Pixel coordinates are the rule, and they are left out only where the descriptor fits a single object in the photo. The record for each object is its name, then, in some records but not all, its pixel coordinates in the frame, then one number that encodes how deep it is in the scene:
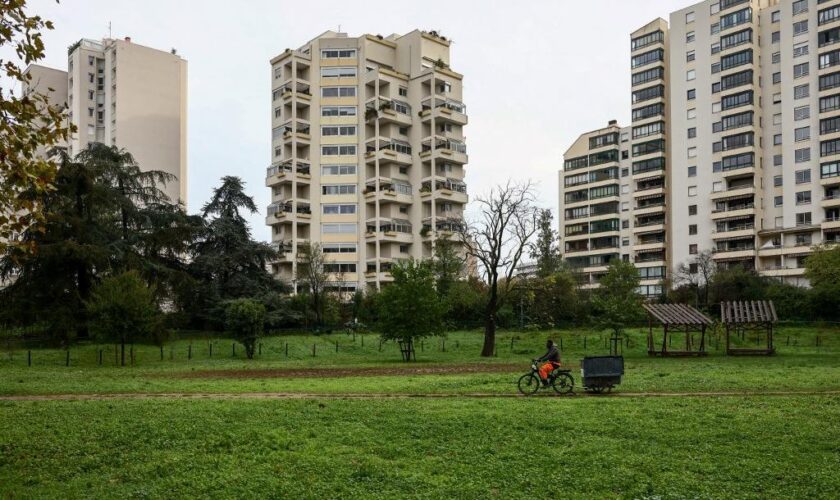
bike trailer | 23.12
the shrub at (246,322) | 52.91
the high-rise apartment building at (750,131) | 95.69
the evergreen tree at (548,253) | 92.56
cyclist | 23.65
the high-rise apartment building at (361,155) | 105.50
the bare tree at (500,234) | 57.56
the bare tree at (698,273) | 86.21
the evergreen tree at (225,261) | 65.75
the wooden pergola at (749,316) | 49.16
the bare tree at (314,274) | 75.00
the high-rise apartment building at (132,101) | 118.31
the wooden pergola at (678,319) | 49.78
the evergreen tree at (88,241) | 53.59
